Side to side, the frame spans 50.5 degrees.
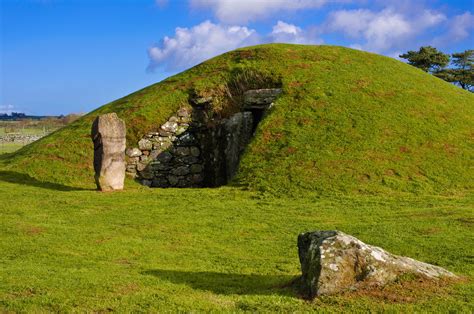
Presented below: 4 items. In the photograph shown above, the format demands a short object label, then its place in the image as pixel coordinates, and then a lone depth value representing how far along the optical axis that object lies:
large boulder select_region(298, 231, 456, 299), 9.37
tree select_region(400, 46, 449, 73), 67.91
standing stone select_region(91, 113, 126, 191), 24.12
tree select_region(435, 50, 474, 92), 68.00
